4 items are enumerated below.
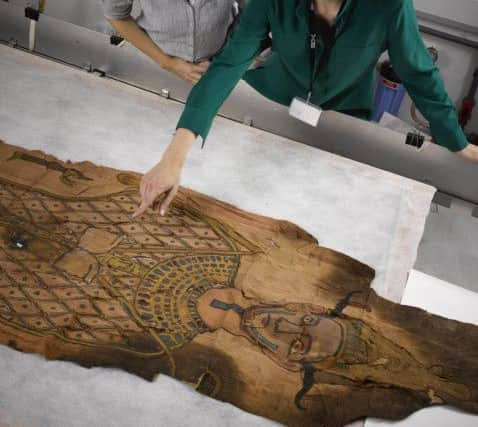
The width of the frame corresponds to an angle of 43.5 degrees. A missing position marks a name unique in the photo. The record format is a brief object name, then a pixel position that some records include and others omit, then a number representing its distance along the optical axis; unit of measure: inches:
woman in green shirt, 51.5
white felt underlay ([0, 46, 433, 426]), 59.1
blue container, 94.6
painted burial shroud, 45.8
